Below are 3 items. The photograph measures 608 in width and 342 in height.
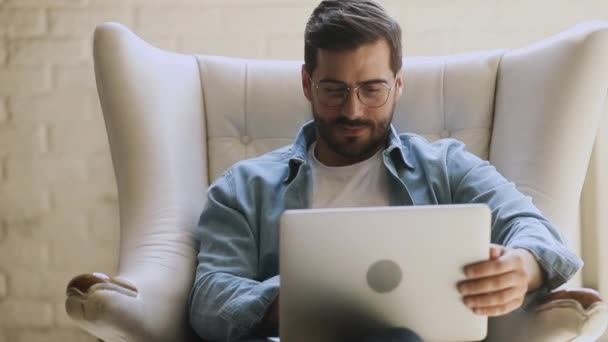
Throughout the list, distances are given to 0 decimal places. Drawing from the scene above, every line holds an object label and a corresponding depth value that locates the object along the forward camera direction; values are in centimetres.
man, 334
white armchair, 324
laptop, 300
